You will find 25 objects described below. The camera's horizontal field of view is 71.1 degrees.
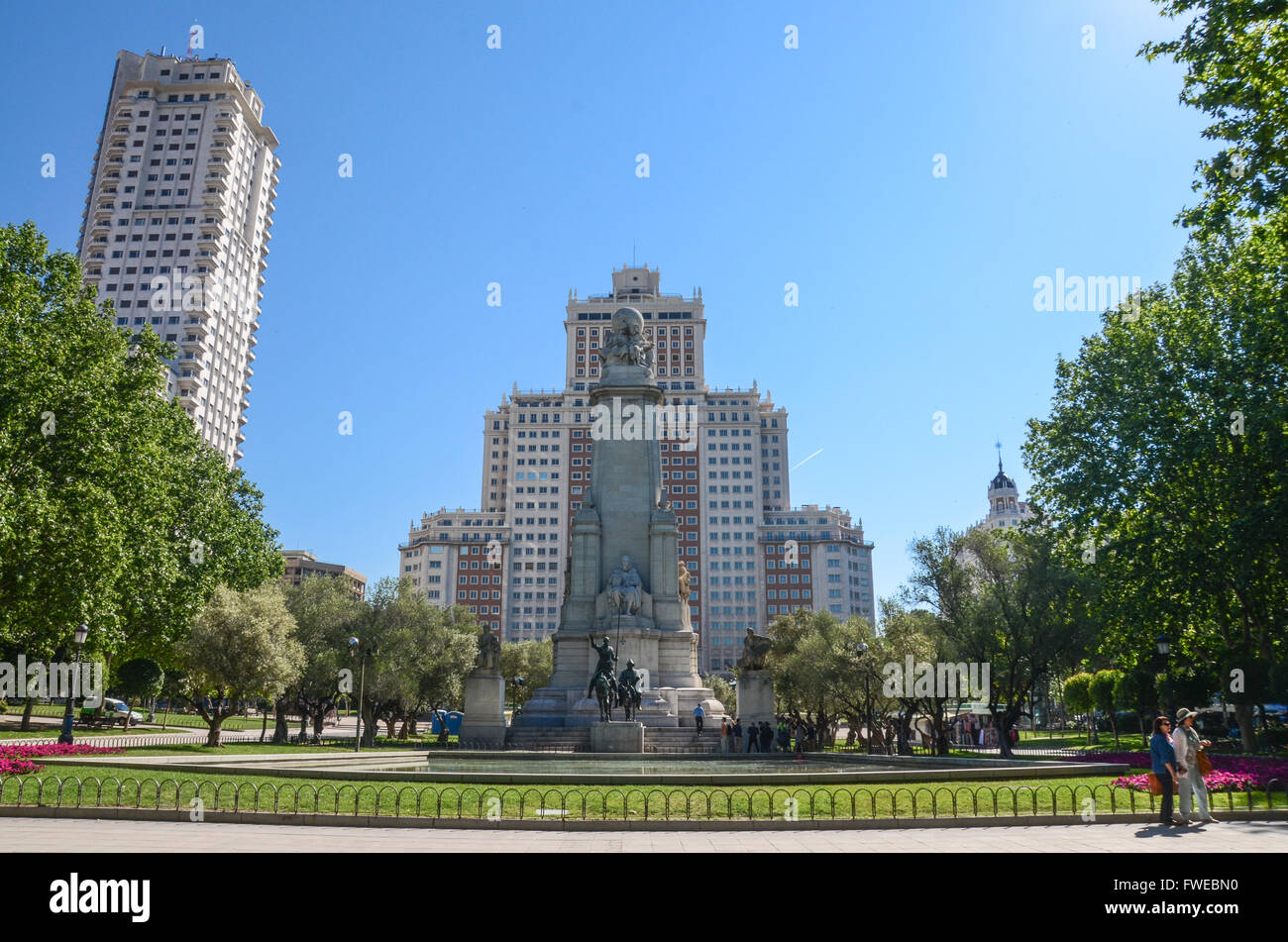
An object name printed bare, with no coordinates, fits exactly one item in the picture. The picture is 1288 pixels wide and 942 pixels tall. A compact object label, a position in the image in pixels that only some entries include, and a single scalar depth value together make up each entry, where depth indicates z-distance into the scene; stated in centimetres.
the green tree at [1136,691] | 4569
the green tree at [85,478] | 2711
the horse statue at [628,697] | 3064
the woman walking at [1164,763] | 1401
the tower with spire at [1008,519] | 19365
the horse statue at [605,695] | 3036
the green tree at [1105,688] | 5222
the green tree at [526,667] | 7156
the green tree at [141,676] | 4050
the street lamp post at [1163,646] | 2712
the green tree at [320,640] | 4881
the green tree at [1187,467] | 2803
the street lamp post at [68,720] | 3300
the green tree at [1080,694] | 5882
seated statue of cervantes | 3953
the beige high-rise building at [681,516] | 13325
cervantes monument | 3766
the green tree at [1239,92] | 1898
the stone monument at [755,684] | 3388
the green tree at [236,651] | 3766
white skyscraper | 9725
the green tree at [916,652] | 4012
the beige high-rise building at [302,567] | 16812
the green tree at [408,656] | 5003
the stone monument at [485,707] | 3322
